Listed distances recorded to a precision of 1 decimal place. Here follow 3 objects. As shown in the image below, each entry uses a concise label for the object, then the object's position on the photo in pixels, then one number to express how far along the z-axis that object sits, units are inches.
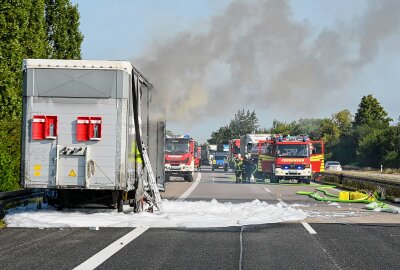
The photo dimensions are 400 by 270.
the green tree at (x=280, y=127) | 5653.5
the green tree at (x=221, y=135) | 6491.1
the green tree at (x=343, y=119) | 5231.3
